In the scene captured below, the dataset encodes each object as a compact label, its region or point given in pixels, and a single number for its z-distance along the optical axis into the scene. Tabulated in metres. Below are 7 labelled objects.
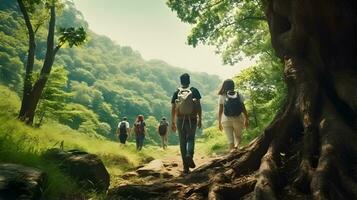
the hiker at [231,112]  9.27
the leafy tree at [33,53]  14.82
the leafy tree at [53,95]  21.59
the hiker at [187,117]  8.21
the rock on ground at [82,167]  6.87
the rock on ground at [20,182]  4.23
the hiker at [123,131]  20.81
